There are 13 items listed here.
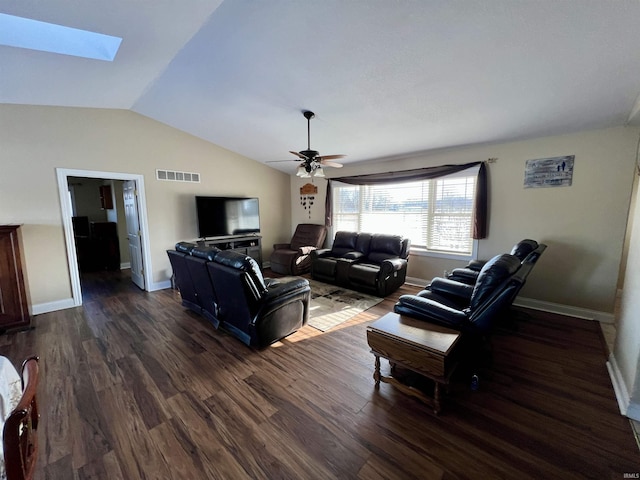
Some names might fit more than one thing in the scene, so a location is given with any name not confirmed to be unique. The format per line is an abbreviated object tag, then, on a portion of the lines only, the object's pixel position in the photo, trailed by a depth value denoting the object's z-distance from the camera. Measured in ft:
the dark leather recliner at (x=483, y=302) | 6.31
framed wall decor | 11.22
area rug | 11.11
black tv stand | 17.67
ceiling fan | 10.82
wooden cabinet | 9.93
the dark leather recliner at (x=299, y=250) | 18.16
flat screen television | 16.76
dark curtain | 13.15
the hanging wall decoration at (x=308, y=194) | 20.94
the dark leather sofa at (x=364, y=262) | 13.99
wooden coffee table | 5.88
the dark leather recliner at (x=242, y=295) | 8.43
